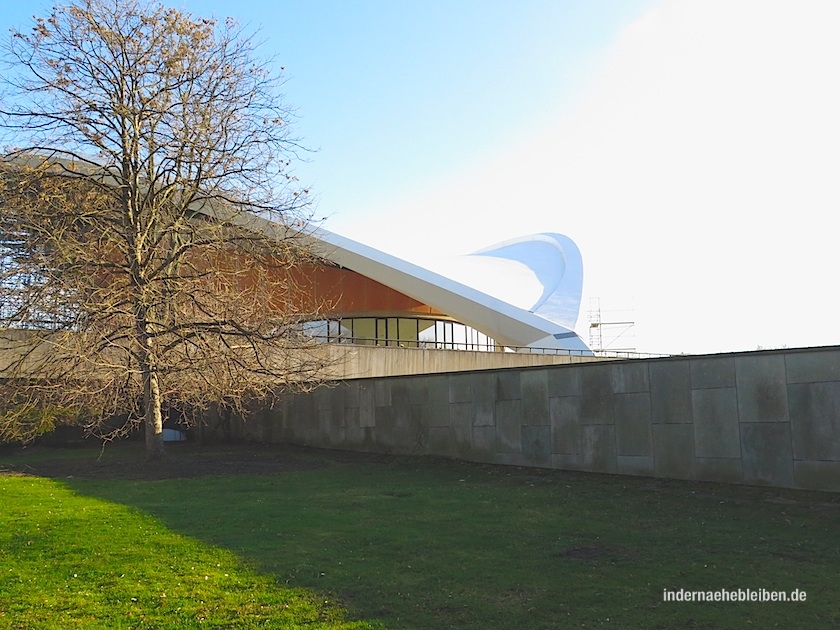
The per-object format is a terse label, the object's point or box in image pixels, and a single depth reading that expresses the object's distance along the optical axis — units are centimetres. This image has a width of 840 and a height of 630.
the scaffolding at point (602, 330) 4197
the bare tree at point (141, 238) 1234
